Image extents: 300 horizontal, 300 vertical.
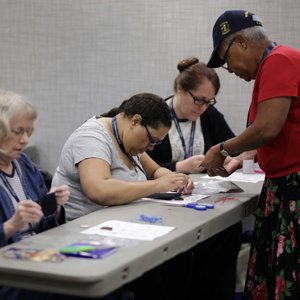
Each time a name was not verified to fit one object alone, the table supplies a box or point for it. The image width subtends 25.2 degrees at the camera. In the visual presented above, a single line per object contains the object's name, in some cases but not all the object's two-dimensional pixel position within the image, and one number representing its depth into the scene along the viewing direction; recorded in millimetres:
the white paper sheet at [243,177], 3602
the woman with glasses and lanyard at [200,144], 3318
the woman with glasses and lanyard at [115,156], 2797
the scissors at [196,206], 2766
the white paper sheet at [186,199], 2906
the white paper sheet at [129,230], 2262
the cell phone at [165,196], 2982
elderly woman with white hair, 2180
